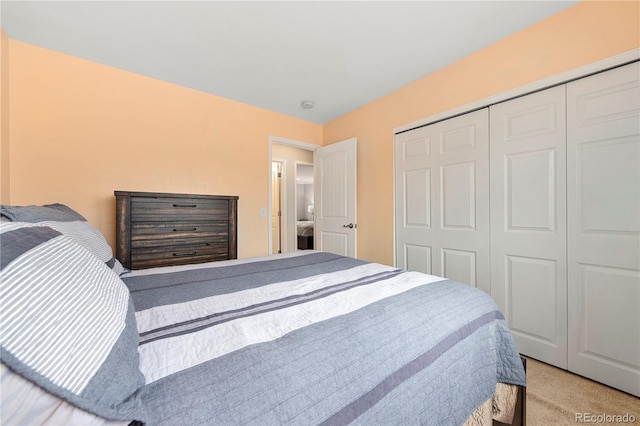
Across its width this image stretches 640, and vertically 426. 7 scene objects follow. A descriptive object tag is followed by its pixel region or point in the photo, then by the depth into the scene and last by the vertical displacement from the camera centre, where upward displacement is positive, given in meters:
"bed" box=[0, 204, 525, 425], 0.41 -0.36
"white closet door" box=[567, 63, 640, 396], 1.51 -0.10
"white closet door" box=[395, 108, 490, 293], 2.18 +0.13
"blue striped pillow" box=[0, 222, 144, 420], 0.38 -0.20
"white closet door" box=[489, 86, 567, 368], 1.78 -0.07
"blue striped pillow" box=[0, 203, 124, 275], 0.83 -0.04
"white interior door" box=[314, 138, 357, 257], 3.28 +0.21
